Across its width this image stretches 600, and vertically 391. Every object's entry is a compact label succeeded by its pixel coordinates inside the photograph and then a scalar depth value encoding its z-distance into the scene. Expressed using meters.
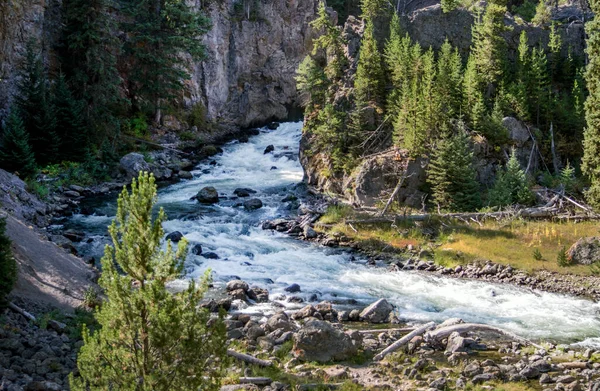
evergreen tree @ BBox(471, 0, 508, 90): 36.47
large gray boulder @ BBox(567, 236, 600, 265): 23.81
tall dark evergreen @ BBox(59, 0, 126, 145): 43.56
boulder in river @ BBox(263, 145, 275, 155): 53.83
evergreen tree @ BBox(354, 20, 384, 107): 37.09
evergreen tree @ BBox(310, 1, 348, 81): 40.25
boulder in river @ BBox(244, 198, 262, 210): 35.75
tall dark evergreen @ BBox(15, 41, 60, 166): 39.41
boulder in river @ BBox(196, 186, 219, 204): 36.50
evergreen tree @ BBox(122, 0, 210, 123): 51.50
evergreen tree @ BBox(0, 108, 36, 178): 35.25
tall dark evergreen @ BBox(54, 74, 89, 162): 41.28
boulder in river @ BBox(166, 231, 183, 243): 28.38
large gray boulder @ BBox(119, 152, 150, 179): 41.78
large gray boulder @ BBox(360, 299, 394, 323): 19.08
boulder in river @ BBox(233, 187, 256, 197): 39.07
